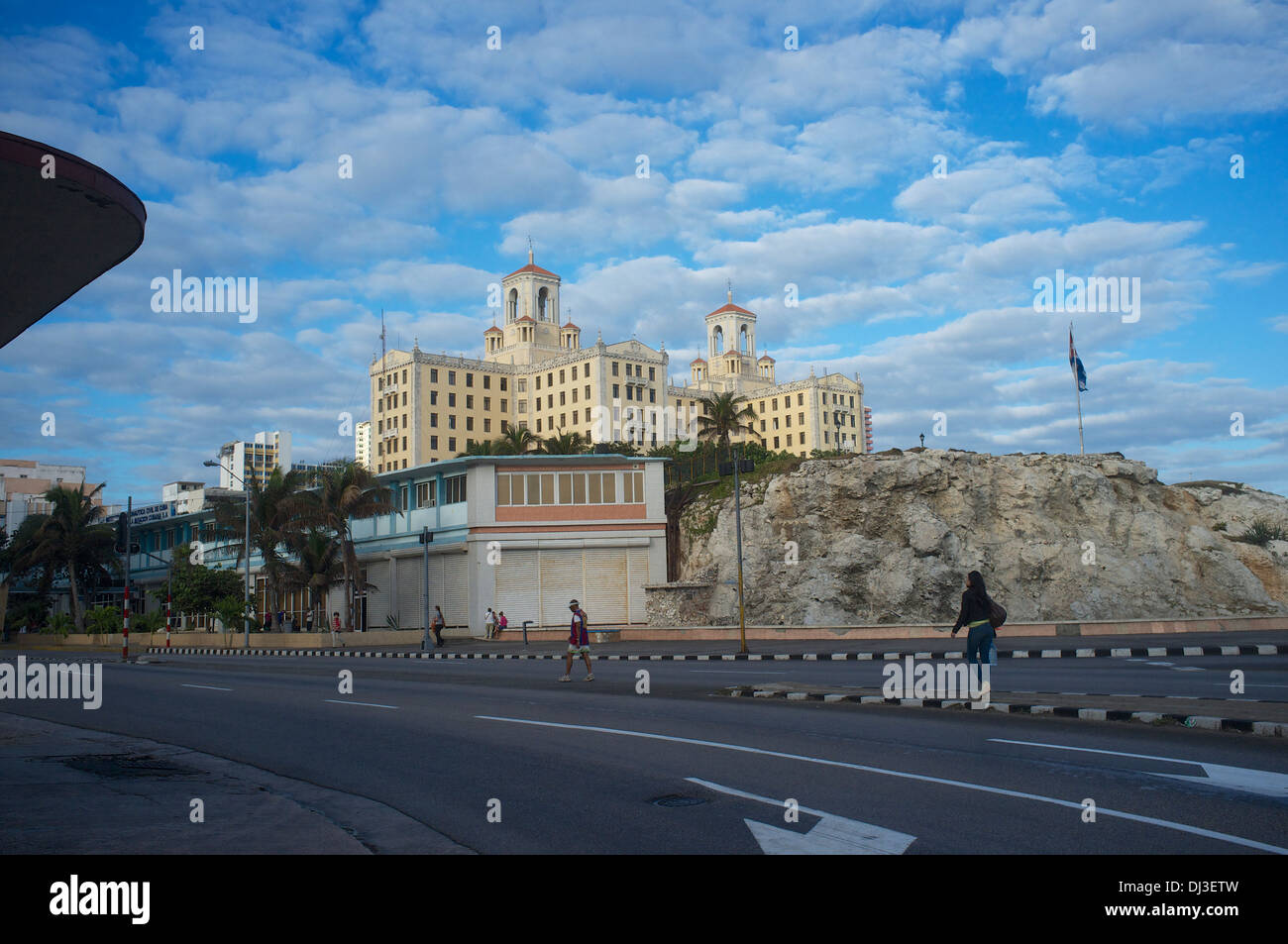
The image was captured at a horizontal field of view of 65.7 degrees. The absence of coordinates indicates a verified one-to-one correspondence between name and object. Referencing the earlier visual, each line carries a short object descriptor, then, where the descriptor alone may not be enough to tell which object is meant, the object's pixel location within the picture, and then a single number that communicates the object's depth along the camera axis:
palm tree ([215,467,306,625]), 48.50
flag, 45.22
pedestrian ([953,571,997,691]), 13.47
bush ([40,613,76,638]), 55.50
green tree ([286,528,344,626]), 47.41
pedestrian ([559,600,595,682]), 20.42
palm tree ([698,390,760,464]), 68.81
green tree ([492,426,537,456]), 79.88
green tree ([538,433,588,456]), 72.94
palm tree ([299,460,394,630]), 46.84
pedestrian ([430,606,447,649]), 40.25
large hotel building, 115.62
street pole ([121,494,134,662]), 30.62
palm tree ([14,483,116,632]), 61.06
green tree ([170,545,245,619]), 51.84
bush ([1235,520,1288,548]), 51.72
